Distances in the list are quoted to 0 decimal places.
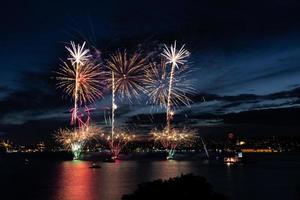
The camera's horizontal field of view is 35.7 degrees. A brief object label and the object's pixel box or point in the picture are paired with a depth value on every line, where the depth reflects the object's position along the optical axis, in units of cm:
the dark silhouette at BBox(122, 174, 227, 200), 3266
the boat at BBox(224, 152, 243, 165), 19021
